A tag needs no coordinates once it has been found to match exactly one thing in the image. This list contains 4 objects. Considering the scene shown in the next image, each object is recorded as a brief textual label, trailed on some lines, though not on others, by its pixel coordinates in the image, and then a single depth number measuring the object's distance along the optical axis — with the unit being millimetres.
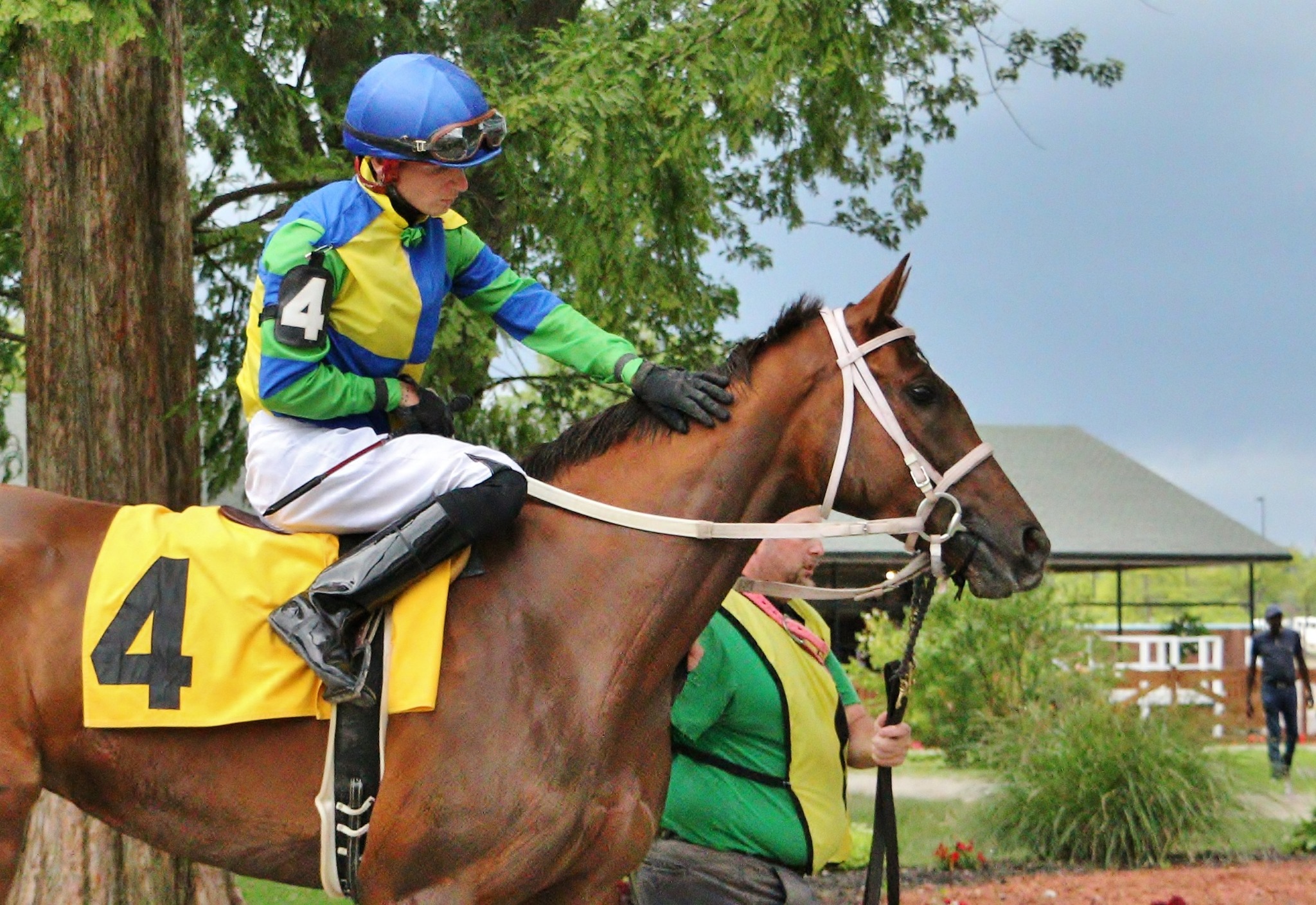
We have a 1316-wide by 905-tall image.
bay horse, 6027
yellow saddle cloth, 6203
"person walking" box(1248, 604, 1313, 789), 26562
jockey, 6152
